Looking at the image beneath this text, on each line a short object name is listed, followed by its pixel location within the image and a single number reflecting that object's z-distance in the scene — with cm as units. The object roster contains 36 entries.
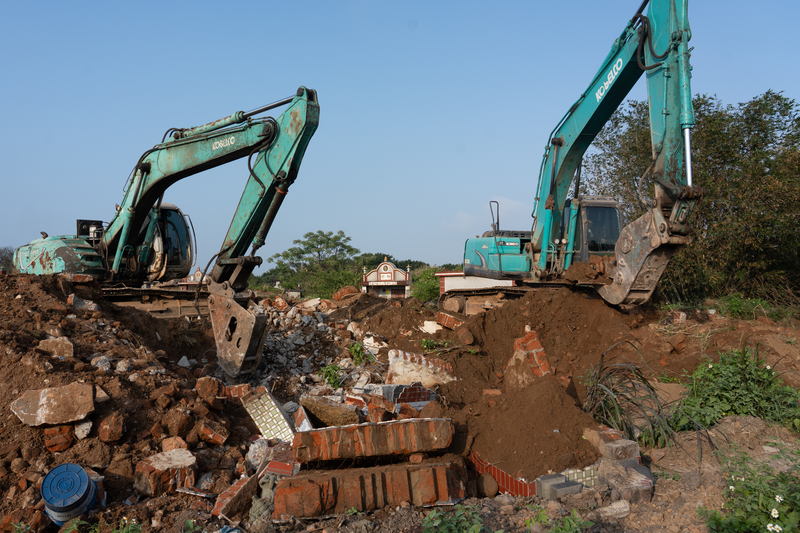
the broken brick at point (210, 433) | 468
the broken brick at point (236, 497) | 374
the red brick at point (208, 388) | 539
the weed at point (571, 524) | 315
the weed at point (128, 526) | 336
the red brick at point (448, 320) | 896
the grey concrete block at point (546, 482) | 376
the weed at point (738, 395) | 500
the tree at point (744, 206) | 1144
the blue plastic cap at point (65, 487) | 357
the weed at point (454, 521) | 317
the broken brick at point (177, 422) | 460
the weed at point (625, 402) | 467
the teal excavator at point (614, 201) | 697
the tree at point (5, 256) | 2900
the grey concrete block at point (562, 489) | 371
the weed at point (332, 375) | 729
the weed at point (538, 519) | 329
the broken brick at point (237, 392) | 557
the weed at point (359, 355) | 820
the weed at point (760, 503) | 304
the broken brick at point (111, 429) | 429
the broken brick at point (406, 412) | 498
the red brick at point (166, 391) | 496
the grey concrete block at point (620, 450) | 400
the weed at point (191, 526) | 337
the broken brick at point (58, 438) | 422
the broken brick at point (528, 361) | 610
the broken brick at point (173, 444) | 445
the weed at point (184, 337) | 763
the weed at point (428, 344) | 845
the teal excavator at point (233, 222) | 651
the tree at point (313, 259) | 3903
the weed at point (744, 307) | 1023
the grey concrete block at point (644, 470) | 395
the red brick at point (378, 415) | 480
